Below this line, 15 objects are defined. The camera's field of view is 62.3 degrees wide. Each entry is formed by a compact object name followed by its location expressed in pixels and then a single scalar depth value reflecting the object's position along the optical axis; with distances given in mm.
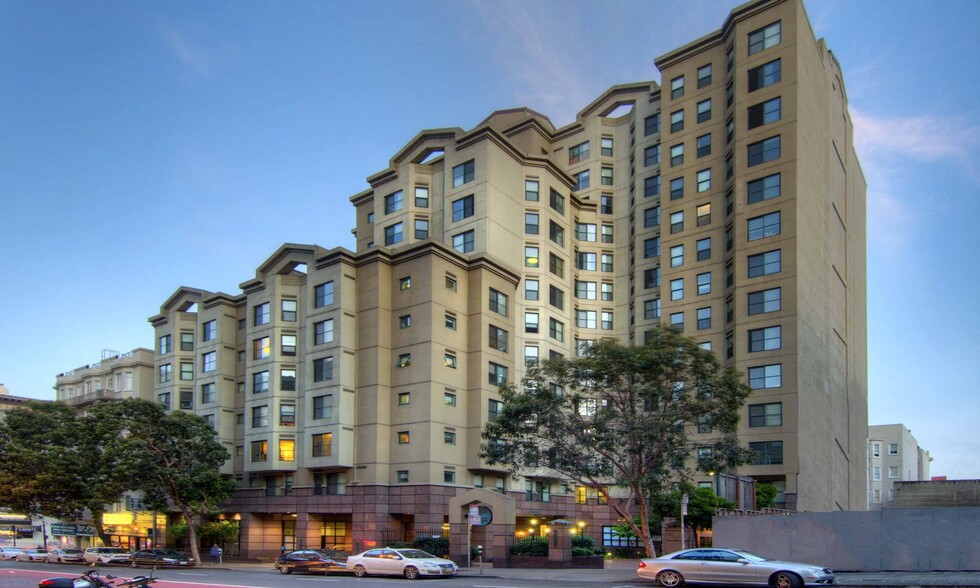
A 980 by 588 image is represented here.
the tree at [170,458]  47844
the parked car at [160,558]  46156
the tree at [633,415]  32906
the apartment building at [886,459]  104625
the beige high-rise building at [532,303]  51938
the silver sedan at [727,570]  23625
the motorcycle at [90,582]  12656
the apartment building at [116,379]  77812
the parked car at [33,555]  53919
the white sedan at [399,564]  33031
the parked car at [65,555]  51969
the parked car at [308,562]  38812
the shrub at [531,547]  39000
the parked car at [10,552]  57816
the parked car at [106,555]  48625
